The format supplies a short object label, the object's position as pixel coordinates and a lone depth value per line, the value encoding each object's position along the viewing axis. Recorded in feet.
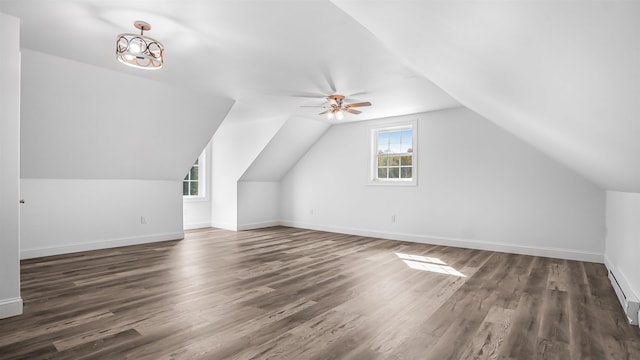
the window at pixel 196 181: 24.94
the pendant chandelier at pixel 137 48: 9.33
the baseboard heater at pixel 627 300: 8.21
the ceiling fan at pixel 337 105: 15.38
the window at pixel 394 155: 20.43
